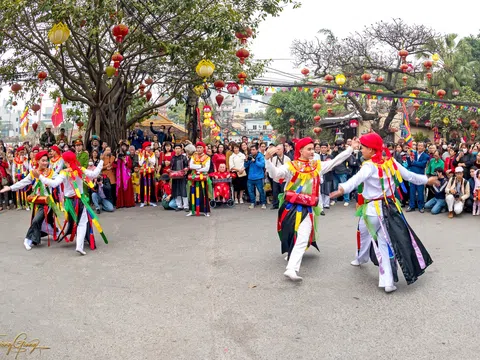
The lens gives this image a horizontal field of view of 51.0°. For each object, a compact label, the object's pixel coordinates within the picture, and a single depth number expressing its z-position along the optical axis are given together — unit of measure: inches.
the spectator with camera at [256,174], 483.5
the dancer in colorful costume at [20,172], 500.1
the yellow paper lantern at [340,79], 620.1
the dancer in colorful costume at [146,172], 494.9
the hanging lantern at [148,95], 790.2
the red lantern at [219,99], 624.0
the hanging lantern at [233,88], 602.1
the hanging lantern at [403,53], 693.9
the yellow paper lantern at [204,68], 450.2
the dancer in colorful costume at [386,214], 209.6
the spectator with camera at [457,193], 405.1
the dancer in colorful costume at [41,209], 301.4
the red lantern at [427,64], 675.3
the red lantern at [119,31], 430.3
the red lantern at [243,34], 475.8
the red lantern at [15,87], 653.9
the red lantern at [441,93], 748.3
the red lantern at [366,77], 692.6
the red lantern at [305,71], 731.4
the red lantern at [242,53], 503.5
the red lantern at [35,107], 753.0
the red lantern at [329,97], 749.9
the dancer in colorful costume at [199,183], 430.1
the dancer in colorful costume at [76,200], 290.7
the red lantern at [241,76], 603.2
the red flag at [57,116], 744.3
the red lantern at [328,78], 693.9
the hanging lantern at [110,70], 487.7
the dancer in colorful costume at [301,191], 239.5
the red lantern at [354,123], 1170.3
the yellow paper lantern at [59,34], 387.9
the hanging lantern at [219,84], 573.9
